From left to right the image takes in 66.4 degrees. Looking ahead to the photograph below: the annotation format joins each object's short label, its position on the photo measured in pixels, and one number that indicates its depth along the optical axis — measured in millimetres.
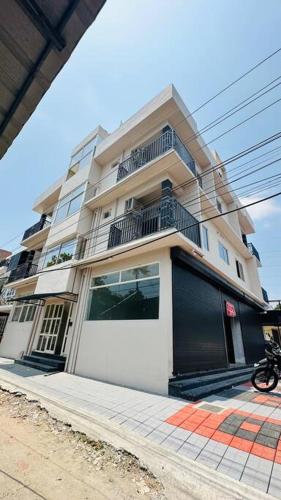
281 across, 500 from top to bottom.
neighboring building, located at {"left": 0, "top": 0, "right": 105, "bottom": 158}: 1372
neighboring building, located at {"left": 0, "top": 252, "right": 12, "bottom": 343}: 14953
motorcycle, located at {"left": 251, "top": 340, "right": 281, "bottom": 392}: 5611
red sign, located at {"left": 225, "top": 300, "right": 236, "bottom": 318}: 10257
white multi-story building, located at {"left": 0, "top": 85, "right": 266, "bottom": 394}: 6633
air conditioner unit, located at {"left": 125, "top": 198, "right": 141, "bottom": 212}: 9227
